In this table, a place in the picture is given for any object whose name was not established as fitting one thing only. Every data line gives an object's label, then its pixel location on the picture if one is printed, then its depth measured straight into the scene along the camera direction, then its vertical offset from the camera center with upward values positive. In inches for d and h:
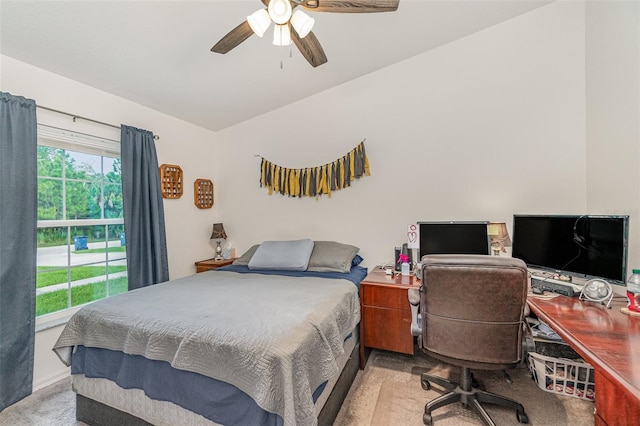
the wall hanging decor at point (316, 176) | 120.1 +16.2
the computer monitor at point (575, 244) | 57.9 -9.5
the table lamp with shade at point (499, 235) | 89.8 -9.3
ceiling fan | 57.1 +42.5
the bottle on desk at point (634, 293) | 51.9 -17.1
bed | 47.1 -29.3
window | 87.8 -3.2
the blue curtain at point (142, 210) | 103.3 +0.6
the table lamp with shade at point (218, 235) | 143.3 -13.0
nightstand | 133.3 -26.8
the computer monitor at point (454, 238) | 90.0 -10.4
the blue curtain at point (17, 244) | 73.9 -8.6
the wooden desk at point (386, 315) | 86.4 -35.1
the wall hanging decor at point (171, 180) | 121.7 +14.4
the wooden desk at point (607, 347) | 33.3 -21.3
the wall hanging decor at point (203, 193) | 138.9 +9.3
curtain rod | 85.3 +33.1
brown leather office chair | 56.1 -22.7
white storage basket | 69.1 -44.6
